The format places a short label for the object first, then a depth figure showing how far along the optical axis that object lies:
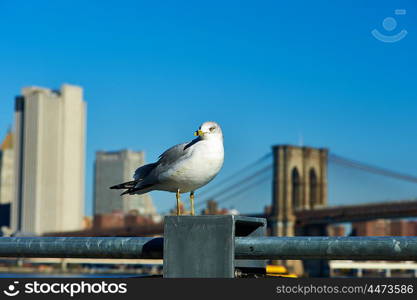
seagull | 4.39
